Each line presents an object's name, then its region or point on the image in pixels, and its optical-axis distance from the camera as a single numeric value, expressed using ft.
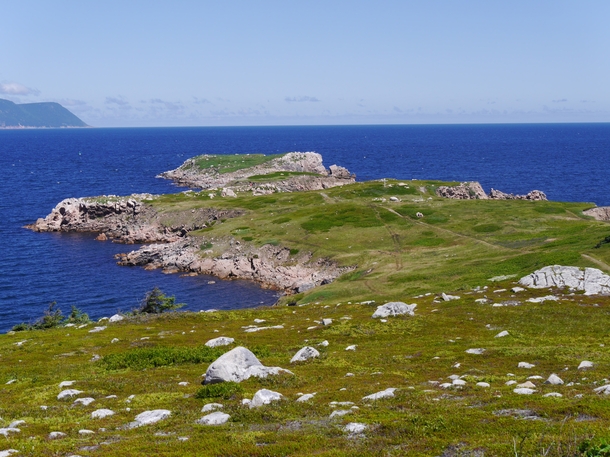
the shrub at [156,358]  112.23
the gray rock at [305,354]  106.93
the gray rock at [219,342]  126.31
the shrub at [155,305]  211.20
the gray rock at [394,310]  150.41
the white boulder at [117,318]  178.39
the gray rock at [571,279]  159.34
